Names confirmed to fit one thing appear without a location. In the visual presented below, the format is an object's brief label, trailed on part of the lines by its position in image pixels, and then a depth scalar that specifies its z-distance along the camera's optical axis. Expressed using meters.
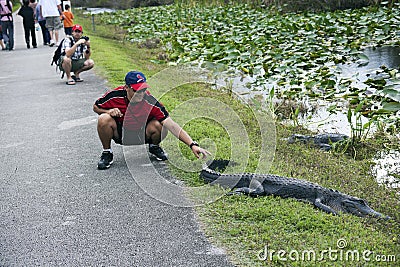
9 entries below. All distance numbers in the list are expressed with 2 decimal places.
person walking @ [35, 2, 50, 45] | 16.34
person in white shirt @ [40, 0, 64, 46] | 15.66
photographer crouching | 9.86
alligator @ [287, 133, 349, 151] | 6.80
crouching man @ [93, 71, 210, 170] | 5.50
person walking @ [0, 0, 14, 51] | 15.77
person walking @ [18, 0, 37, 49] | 16.33
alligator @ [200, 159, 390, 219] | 4.53
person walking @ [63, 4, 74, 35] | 16.03
